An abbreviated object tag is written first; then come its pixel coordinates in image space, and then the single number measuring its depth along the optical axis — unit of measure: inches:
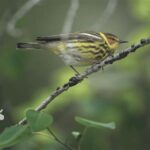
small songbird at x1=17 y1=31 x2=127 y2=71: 252.2
